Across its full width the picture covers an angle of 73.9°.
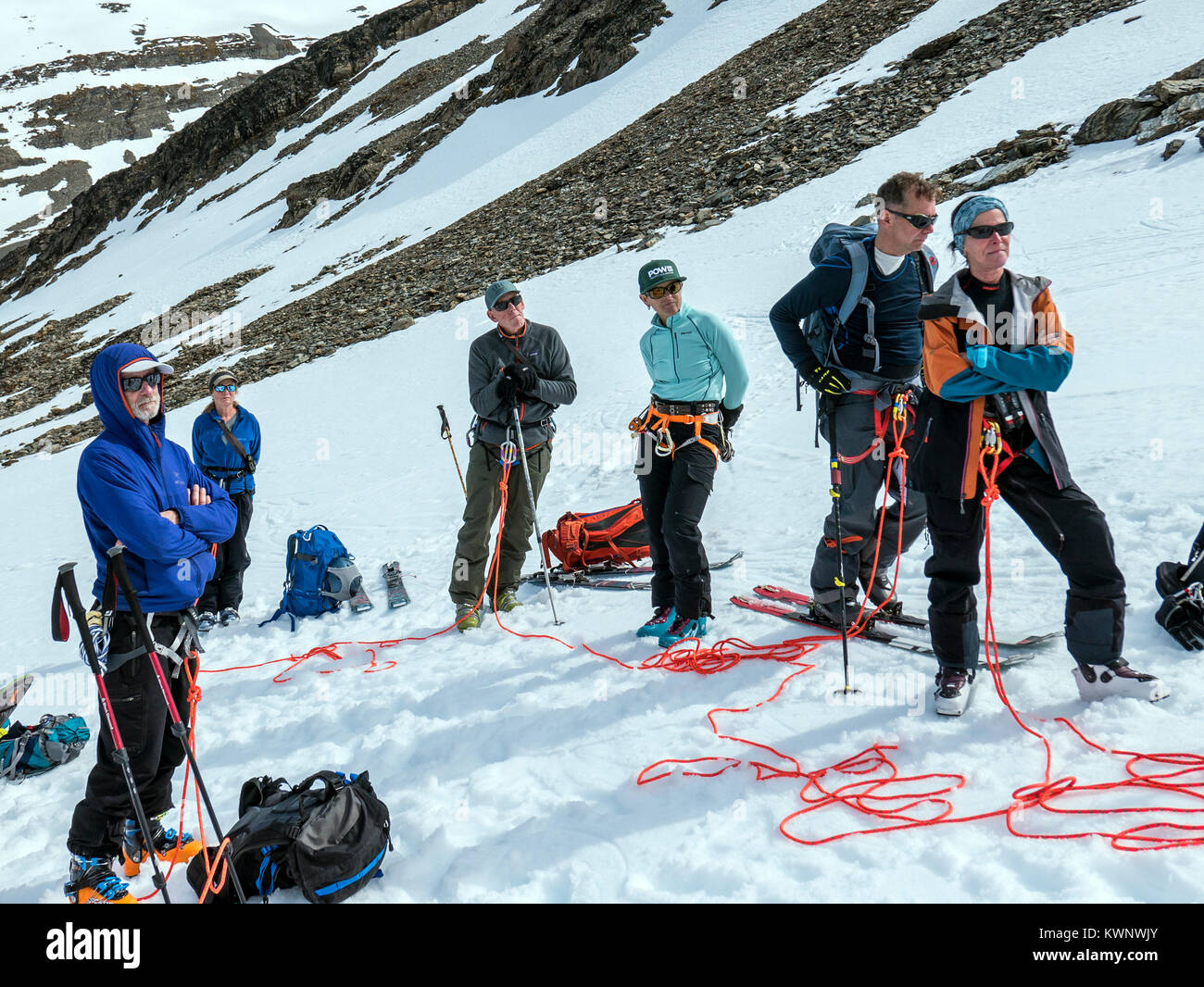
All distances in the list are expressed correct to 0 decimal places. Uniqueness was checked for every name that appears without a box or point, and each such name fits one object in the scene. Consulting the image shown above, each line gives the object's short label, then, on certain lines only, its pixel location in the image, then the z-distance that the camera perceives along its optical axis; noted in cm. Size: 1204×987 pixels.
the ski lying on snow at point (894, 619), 421
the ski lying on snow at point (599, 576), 652
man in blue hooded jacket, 332
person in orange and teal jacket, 328
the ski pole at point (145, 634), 309
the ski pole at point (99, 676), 290
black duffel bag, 318
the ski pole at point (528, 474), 580
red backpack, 688
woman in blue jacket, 708
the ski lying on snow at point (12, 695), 544
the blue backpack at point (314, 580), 698
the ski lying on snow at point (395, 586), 695
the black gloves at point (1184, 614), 381
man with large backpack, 403
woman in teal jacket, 480
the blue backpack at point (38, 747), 487
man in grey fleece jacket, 569
